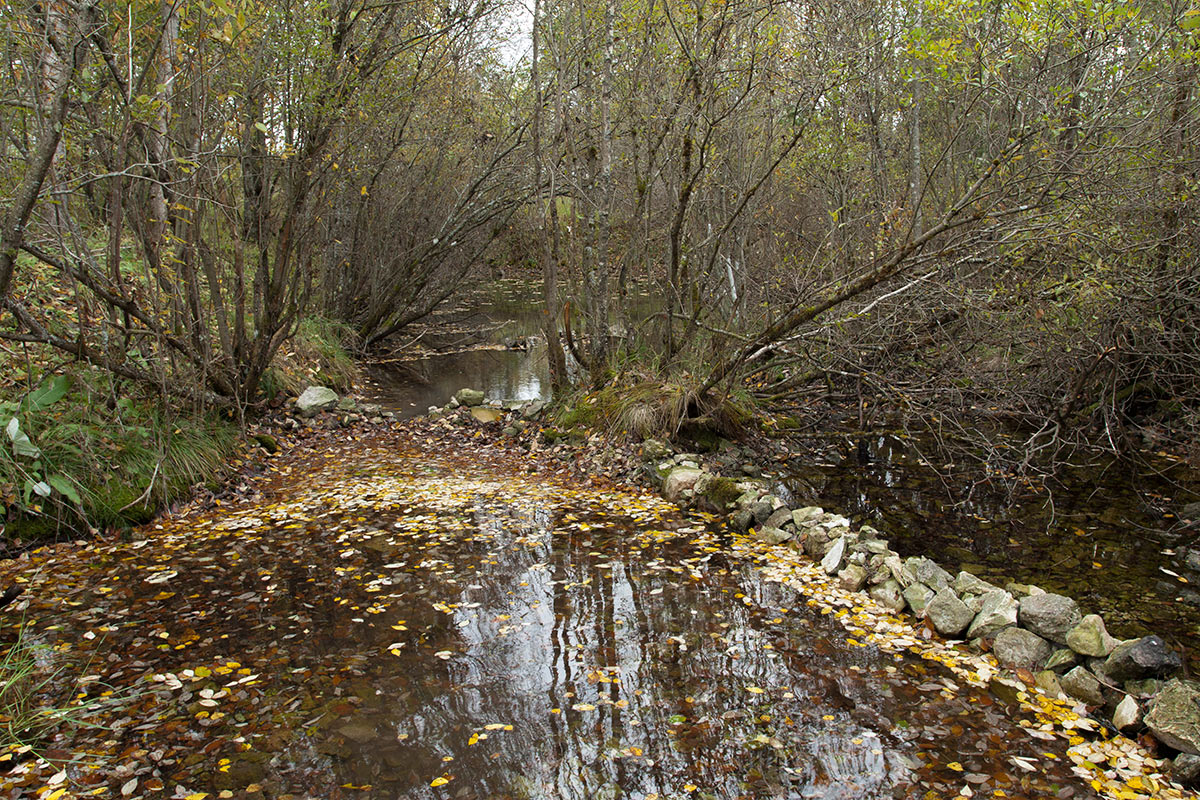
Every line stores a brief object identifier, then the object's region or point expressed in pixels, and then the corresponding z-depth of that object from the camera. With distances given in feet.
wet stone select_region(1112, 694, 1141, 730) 11.34
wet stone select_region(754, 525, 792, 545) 19.61
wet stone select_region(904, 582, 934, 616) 15.31
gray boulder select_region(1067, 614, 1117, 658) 12.69
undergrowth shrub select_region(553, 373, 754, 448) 27.45
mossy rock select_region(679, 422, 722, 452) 27.94
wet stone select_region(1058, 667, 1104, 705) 12.16
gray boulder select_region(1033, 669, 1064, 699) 12.49
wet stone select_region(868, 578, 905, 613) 15.76
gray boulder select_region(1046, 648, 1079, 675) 12.89
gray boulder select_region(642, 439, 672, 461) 25.95
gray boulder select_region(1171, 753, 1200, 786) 10.18
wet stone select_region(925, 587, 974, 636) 14.56
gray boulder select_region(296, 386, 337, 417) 33.17
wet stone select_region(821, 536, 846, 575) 17.53
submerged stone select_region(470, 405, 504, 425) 34.22
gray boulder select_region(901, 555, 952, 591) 15.78
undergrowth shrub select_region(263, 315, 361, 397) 34.22
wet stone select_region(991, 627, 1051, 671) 13.35
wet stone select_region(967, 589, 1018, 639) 14.05
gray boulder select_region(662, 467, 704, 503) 23.31
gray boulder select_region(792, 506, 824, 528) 19.72
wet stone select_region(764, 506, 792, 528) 20.27
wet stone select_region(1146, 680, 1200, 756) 10.53
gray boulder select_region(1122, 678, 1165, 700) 11.73
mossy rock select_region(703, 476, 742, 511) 21.85
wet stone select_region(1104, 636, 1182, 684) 12.02
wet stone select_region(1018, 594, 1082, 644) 13.46
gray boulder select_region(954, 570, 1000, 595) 15.24
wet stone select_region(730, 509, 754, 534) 20.78
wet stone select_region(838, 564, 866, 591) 16.70
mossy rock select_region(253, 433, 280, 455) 27.94
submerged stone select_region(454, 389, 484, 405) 37.32
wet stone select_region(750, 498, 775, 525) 20.77
